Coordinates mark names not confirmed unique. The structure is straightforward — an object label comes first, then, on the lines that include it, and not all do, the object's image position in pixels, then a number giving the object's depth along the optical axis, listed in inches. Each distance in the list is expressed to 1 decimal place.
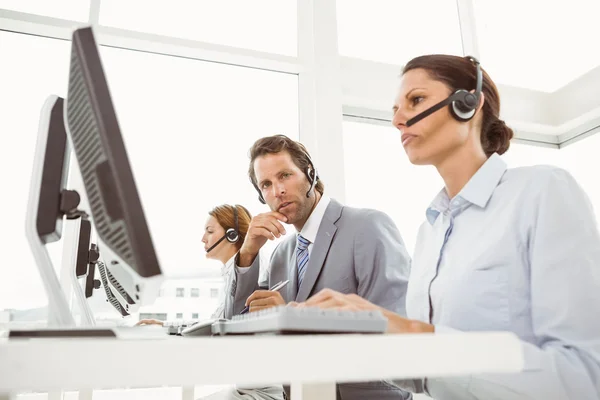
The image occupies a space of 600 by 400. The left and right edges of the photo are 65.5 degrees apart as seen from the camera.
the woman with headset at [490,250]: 29.1
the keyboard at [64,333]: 19.6
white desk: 14.2
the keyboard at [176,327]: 53.2
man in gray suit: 59.6
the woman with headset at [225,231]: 95.7
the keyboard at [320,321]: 20.2
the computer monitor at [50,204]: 25.9
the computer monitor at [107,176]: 19.3
